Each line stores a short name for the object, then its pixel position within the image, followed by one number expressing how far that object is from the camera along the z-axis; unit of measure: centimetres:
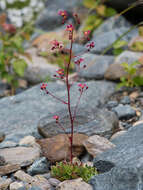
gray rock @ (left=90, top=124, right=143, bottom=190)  171
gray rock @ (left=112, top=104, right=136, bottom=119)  323
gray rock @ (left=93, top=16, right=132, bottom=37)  604
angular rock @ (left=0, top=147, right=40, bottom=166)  247
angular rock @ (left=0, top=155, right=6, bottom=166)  246
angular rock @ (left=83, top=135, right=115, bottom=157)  236
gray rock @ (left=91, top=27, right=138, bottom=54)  510
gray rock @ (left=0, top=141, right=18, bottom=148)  280
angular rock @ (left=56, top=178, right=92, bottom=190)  189
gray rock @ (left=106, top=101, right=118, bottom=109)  363
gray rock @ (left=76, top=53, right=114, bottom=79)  450
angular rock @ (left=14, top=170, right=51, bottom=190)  204
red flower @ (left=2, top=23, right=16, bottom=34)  549
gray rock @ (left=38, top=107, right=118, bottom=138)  272
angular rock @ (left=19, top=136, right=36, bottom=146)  285
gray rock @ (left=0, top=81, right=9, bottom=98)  503
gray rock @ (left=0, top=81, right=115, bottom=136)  338
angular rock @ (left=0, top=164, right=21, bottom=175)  236
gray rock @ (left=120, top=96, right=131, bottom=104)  364
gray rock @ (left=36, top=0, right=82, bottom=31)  779
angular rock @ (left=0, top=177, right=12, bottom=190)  211
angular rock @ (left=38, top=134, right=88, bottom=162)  243
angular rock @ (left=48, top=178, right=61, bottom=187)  206
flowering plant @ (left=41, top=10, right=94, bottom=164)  184
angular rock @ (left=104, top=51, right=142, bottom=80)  413
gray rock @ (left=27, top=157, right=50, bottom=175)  232
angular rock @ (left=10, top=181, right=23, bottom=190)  203
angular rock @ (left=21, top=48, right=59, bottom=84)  522
